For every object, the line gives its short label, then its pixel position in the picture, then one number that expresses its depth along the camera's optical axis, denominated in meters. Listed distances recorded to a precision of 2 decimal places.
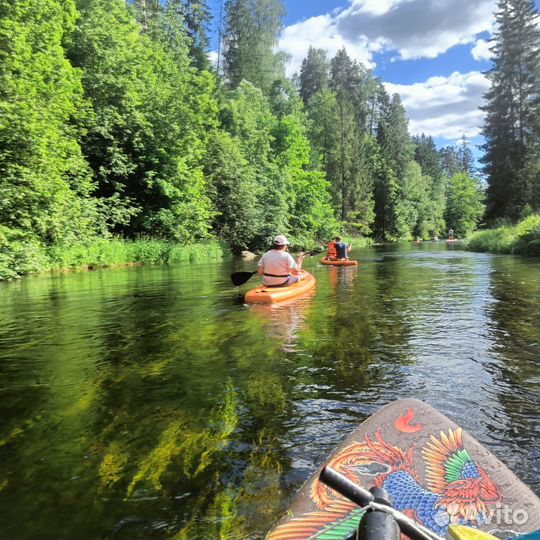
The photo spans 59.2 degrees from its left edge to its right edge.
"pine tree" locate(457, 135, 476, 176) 122.12
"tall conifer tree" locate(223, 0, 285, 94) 43.16
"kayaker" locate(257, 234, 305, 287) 10.45
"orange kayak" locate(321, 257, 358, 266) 19.02
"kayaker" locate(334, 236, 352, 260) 19.67
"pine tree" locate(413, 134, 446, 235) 69.91
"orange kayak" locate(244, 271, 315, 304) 9.73
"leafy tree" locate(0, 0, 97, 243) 15.21
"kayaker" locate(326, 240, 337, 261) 20.76
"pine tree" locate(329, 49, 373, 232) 50.91
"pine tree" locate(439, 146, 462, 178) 117.99
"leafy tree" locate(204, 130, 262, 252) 30.16
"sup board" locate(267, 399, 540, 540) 2.14
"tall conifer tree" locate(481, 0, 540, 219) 32.22
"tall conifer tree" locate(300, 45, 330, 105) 58.88
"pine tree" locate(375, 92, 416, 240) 57.47
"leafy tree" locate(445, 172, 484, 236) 76.94
